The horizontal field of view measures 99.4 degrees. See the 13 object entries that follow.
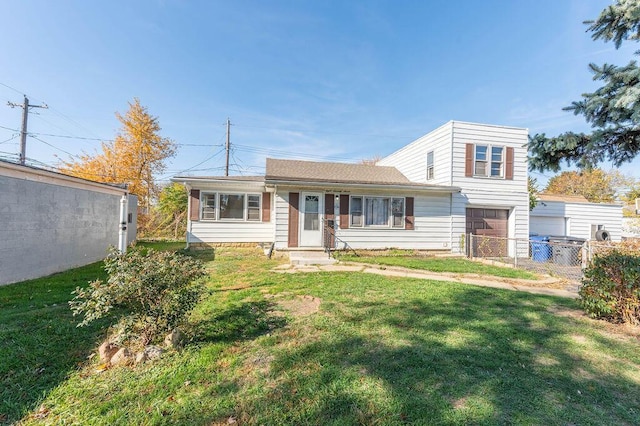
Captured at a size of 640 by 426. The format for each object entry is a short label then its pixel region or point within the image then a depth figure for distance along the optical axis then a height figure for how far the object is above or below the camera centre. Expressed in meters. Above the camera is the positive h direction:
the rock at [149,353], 2.76 -1.42
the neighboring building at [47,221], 5.95 -0.16
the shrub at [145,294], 2.80 -0.83
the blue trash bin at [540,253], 10.66 -1.04
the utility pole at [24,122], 14.91 +5.18
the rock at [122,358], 2.73 -1.43
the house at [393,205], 10.37 +0.71
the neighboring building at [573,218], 14.58 +0.51
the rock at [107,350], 2.77 -1.40
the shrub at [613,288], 4.02 -0.93
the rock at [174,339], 3.05 -1.38
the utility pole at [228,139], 21.50 +6.42
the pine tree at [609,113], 3.34 +1.49
